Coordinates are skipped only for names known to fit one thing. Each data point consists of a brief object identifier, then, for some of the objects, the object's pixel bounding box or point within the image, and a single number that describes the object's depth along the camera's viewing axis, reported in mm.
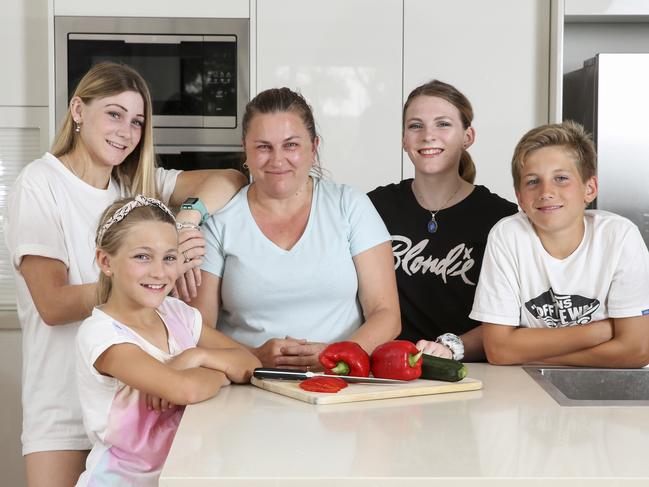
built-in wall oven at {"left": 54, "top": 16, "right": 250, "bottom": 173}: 3102
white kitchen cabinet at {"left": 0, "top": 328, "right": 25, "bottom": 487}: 3098
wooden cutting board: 1443
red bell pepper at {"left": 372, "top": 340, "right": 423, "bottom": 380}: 1579
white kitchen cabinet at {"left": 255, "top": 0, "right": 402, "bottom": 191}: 3129
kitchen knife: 1548
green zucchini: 1558
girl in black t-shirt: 2211
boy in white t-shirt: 1823
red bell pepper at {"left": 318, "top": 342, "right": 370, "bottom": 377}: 1586
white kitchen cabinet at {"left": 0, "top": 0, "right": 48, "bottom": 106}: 3139
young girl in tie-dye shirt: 1485
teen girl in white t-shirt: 1763
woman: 1919
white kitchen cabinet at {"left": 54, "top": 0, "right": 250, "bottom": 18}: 3096
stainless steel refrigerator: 3086
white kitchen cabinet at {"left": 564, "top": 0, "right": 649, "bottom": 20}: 3145
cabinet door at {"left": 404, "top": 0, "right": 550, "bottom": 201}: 3146
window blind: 3178
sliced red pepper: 1470
